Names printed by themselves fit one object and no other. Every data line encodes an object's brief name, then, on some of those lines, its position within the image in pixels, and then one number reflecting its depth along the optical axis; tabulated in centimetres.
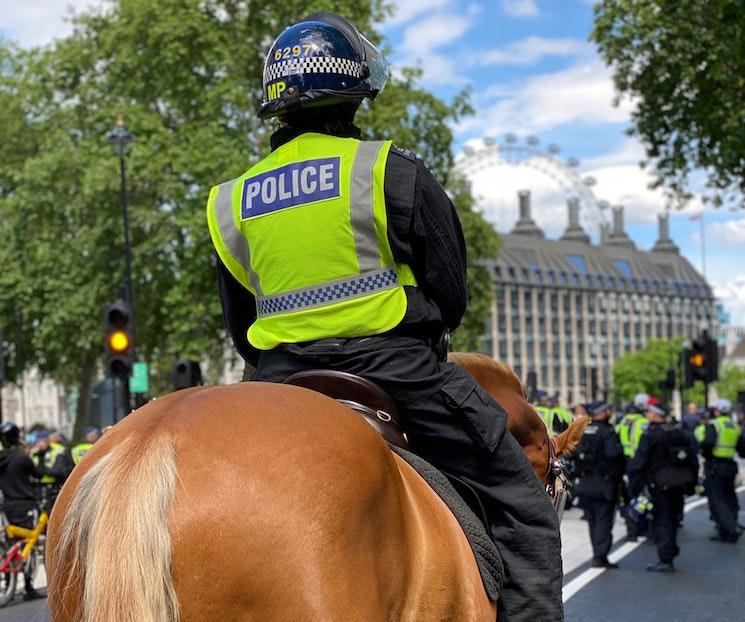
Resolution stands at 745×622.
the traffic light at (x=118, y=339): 1795
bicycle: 1381
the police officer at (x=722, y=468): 1870
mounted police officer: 363
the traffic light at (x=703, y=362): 3089
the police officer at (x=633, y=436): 1884
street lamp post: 2648
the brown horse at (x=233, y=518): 278
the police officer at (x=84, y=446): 1849
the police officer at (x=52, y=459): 1794
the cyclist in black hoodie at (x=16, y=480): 1481
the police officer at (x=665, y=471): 1509
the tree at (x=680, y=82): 2775
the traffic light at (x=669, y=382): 4881
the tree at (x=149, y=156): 3909
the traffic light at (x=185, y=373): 2234
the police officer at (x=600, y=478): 1547
